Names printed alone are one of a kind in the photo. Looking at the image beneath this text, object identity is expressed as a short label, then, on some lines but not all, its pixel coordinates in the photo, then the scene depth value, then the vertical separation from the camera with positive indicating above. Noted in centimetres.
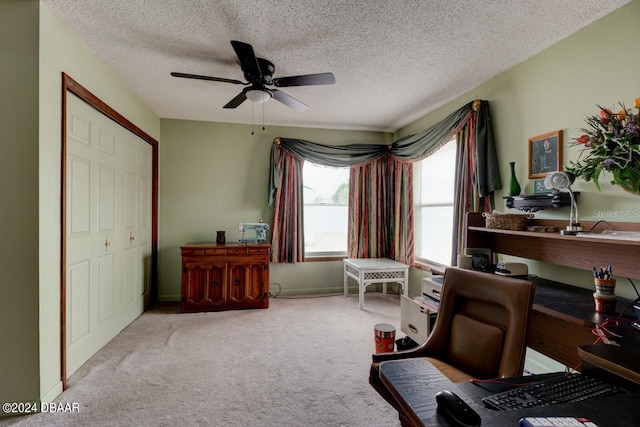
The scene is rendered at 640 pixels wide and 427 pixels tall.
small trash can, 235 -98
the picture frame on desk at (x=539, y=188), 228 +18
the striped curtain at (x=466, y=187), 284 +24
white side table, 381 -79
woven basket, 222 -7
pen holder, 160 -39
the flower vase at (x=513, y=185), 243 +21
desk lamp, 182 +17
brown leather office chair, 126 -54
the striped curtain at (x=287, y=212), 435 -2
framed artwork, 220 +43
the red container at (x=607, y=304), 159 -48
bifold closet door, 227 -18
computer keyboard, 84 -52
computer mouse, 73 -49
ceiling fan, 213 +100
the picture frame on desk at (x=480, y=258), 251 -39
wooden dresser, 367 -81
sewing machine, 398 -26
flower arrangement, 152 +33
